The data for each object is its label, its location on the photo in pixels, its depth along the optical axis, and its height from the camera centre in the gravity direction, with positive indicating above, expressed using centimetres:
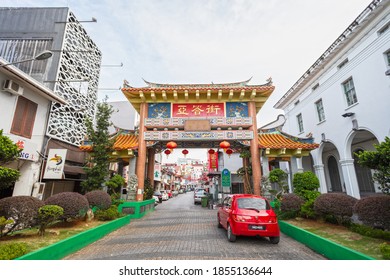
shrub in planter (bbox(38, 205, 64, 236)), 577 -99
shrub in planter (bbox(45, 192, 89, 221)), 683 -77
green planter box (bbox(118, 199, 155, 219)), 1080 -152
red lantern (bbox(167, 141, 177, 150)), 1209 +233
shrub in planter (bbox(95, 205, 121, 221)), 887 -153
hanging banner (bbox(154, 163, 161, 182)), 3362 +177
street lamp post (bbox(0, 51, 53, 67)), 624 +419
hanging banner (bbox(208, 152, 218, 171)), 2161 +234
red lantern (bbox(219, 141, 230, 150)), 1191 +233
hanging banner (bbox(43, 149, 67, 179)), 1098 +108
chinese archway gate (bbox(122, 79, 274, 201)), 1207 +444
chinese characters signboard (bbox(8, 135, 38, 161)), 958 +180
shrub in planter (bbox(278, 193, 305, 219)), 833 -102
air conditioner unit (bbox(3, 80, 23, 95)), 919 +465
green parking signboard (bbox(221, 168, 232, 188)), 1416 +23
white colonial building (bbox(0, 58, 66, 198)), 927 +352
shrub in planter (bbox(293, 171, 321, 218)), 805 -31
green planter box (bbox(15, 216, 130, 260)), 424 -173
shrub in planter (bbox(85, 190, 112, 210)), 889 -84
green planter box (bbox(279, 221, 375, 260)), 413 -170
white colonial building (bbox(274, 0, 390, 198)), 1027 +566
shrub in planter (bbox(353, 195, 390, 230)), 511 -81
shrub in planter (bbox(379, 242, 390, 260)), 379 -140
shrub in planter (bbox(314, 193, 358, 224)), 638 -84
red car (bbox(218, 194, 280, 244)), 591 -119
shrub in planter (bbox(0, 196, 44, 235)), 540 -79
